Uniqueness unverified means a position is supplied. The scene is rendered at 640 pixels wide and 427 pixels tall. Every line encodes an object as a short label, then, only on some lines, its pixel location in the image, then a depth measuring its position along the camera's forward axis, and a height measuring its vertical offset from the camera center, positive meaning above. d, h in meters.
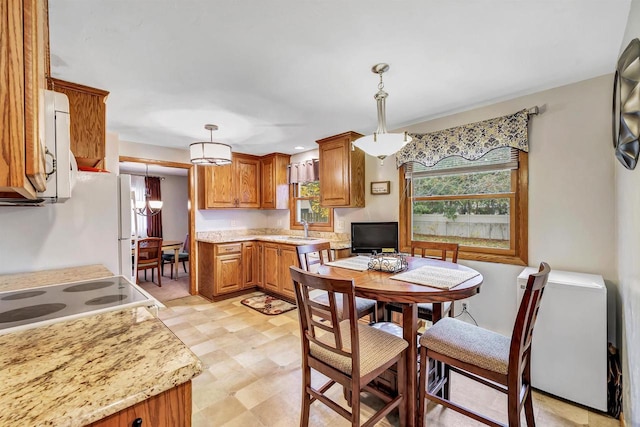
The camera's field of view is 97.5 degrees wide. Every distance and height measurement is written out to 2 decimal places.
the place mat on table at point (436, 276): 1.68 -0.43
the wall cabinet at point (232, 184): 4.40 +0.47
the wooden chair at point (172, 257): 5.70 -0.91
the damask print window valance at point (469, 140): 2.47 +0.70
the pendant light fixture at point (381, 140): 1.94 +0.50
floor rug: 3.65 -1.28
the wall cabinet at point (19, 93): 0.50 +0.22
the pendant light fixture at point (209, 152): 2.97 +0.64
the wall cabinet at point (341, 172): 3.60 +0.53
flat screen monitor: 3.25 -0.30
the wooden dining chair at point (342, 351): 1.34 -0.75
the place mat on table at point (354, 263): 2.17 -0.43
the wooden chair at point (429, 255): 2.19 -0.47
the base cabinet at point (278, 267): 3.93 -0.81
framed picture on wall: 3.49 +0.31
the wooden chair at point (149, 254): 4.80 -0.71
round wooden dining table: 1.53 -0.47
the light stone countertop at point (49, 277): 1.52 -0.38
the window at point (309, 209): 4.39 +0.05
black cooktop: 1.03 -0.38
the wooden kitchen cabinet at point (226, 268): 4.07 -0.85
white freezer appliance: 1.84 -0.90
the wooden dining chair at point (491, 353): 1.33 -0.74
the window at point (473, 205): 2.58 +0.06
